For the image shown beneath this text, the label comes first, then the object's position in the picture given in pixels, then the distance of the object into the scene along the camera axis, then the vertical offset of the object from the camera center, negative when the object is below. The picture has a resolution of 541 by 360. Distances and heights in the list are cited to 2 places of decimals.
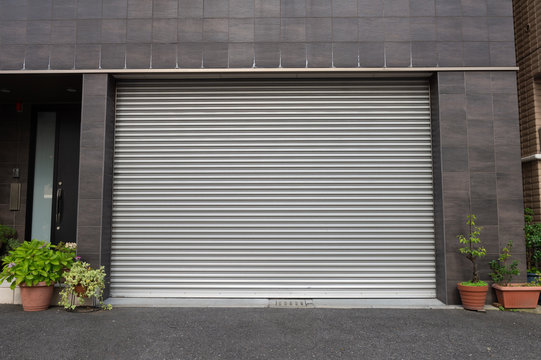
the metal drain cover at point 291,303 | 5.35 -1.36
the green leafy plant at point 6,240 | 6.88 -0.53
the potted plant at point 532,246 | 5.52 -0.53
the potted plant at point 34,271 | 5.03 -0.81
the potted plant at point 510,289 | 5.17 -1.07
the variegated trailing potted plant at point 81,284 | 5.07 -1.00
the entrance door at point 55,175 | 7.27 +0.76
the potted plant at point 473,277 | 5.12 -0.92
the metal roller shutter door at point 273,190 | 5.86 +0.37
